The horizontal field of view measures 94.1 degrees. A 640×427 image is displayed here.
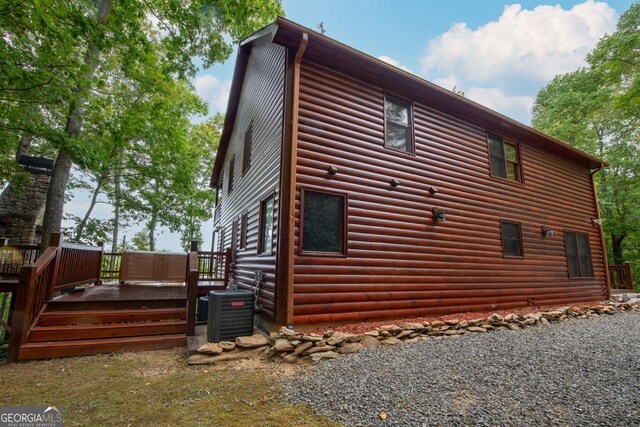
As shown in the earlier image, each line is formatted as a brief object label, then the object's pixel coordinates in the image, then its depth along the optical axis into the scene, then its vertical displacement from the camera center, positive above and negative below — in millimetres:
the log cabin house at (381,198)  4992 +1286
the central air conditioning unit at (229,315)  4430 -894
